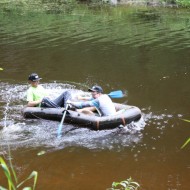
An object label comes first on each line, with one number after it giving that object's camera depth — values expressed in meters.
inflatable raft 14.31
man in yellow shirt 15.85
